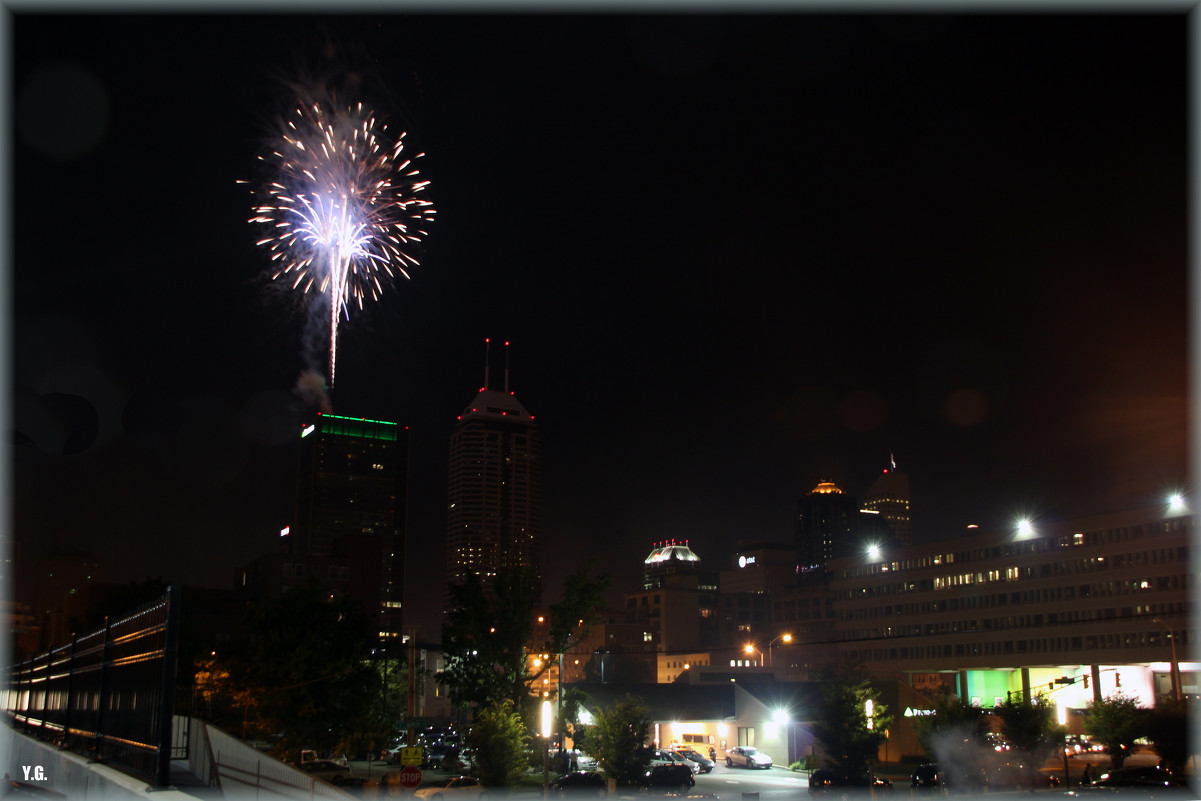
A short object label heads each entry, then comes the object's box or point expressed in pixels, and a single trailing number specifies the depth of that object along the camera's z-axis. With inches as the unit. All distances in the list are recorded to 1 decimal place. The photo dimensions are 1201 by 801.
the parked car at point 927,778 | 1752.0
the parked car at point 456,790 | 1416.1
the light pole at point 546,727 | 1144.5
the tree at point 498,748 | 1451.8
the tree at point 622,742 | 1675.7
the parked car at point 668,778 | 1691.7
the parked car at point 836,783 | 1627.7
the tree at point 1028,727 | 1932.8
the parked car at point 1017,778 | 1791.3
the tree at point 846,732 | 1724.9
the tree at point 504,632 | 1686.8
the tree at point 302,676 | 1507.1
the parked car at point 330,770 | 1838.5
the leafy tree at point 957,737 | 1894.7
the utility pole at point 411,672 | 1947.1
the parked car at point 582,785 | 1553.9
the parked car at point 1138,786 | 1321.4
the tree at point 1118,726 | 1925.4
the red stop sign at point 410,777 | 975.6
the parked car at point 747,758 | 2415.1
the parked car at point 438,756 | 2431.6
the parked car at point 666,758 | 1977.6
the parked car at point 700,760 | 2288.4
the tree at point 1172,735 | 1699.1
